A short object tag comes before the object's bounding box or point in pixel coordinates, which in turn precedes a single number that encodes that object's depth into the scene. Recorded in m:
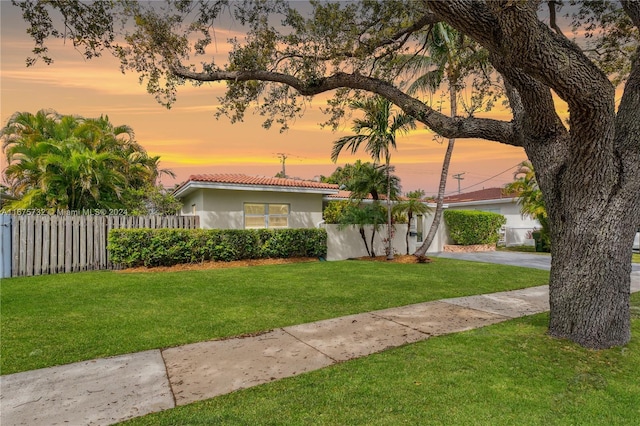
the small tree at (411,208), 14.41
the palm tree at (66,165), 11.98
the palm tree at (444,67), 9.07
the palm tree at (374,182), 13.92
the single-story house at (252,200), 13.89
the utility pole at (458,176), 51.41
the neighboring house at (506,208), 23.23
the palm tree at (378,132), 12.65
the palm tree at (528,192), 18.11
